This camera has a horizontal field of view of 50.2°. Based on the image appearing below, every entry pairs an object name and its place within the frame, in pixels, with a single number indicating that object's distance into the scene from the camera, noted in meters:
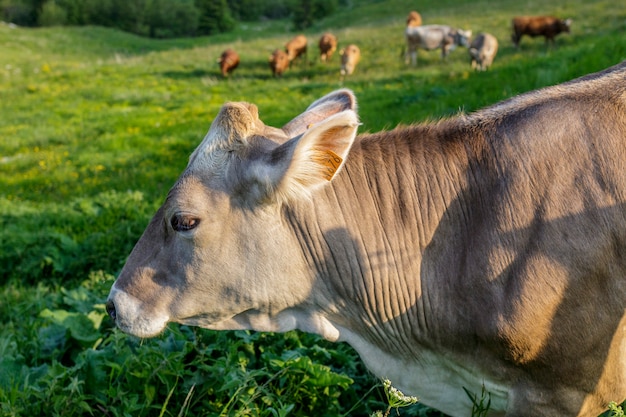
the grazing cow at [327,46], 27.25
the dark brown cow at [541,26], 24.64
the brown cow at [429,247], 2.89
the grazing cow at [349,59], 23.52
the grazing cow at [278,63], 24.86
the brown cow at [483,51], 21.89
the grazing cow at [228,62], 25.22
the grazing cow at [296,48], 27.19
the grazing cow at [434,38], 25.19
